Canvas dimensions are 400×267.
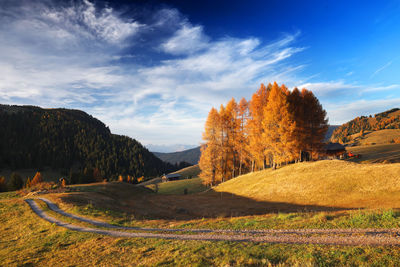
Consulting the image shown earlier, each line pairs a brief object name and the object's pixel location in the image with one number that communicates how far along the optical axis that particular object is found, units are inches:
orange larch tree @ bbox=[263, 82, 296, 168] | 1366.9
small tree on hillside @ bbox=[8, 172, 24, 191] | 2225.6
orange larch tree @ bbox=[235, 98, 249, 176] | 1724.9
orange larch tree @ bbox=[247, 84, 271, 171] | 1558.8
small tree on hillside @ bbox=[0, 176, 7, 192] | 2174.5
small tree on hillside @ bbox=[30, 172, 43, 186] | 2761.3
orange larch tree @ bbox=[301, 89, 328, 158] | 1608.0
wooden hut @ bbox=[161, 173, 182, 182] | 3409.9
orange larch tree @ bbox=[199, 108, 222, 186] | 1779.0
